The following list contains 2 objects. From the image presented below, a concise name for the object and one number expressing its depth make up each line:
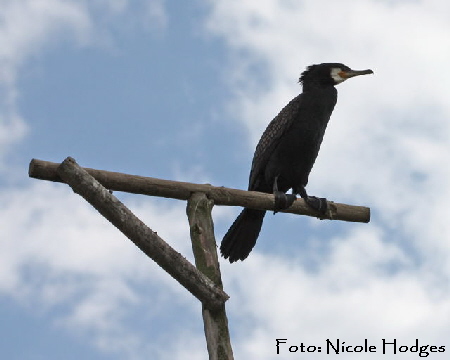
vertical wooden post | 8.98
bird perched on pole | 13.93
